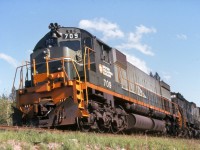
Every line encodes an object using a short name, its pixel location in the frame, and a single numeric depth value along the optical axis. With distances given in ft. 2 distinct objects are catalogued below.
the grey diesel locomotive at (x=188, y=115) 81.71
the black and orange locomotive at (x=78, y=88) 33.12
